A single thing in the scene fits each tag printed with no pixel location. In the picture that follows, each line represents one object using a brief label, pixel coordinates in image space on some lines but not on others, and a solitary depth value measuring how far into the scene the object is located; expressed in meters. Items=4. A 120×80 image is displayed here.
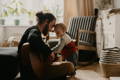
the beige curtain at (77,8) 5.14
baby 3.30
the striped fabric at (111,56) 2.97
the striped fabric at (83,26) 4.67
